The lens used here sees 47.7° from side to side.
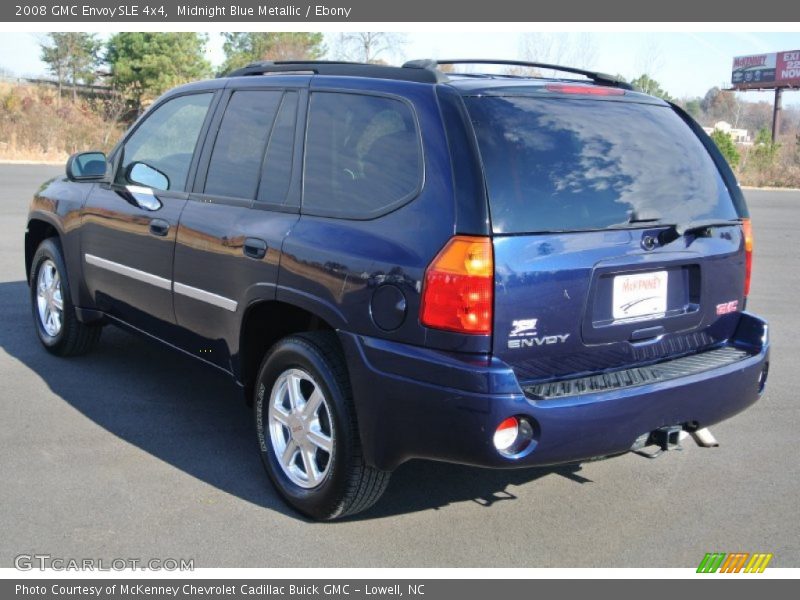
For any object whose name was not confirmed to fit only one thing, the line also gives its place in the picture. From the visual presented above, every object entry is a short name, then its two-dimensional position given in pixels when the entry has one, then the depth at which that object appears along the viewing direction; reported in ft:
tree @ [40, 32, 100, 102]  188.96
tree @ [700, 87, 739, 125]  282.11
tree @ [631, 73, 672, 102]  117.27
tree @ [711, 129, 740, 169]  104.27
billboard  230.48
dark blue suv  11.41
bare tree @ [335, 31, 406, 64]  127.75
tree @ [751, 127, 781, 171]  116.67
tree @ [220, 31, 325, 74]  192.65
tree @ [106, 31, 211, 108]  174.29
